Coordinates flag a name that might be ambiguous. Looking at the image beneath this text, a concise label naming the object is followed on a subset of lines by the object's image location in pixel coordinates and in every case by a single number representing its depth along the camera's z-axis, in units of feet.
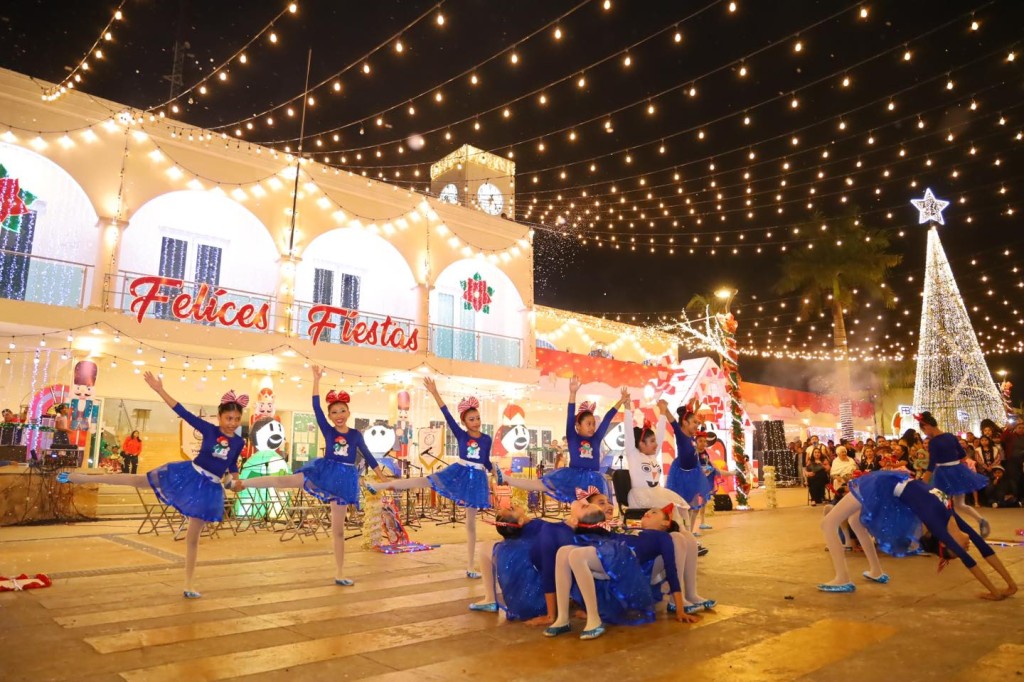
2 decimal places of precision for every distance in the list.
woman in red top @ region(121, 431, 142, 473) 46.60
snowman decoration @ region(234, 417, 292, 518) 35.42
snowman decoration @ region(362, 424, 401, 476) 37.17
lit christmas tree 64.69
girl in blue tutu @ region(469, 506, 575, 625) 13.85
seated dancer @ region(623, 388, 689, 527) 16.47
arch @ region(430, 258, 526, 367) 60.80
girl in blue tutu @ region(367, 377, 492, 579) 19.94
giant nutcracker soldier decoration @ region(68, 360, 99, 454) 41.60
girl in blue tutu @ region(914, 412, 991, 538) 19.54
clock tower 67.82
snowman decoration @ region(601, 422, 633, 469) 46.74
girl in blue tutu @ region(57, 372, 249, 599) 17.28
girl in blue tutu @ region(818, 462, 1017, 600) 16.03
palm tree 83.76
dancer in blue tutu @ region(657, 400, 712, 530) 23.45
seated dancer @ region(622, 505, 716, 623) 13.99
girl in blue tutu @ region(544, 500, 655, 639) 13.08
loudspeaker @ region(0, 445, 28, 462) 33.50
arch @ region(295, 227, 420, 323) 54.85
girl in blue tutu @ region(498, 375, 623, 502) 18.10
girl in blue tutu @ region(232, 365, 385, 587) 19.42
